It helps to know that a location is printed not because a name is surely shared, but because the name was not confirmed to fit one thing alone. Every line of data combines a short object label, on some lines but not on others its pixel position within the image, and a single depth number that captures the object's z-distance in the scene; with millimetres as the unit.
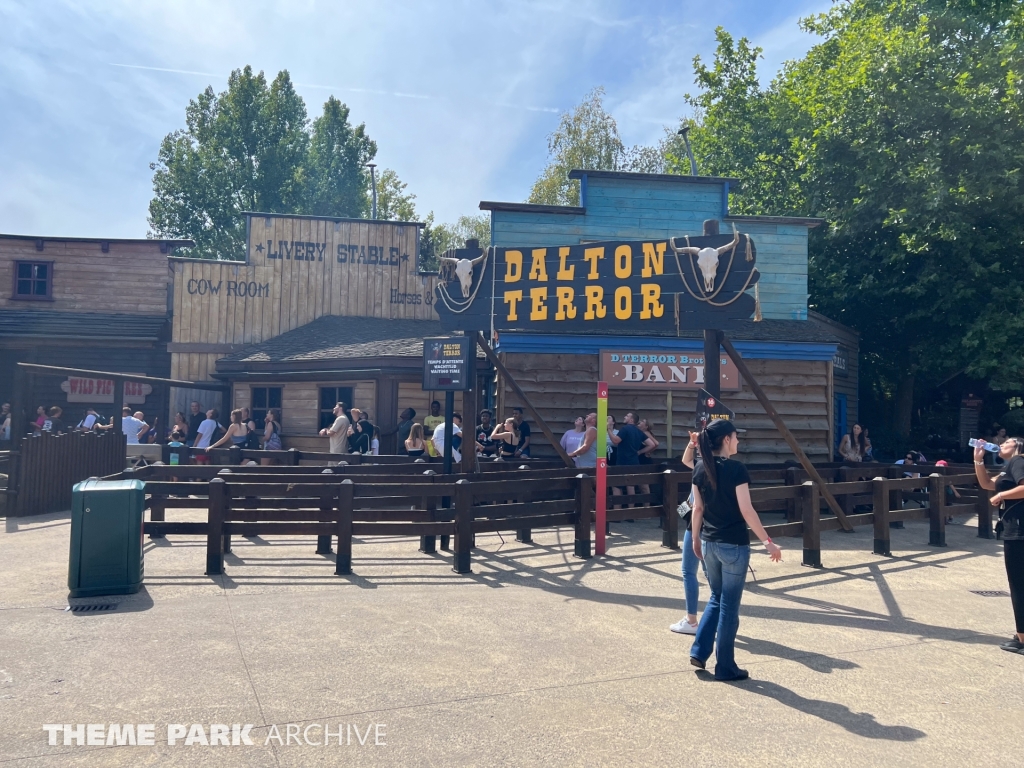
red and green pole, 10133
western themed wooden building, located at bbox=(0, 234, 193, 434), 22922
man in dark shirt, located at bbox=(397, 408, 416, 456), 16344
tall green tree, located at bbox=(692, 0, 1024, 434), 20469
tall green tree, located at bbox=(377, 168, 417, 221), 52222
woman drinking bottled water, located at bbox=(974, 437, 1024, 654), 6477
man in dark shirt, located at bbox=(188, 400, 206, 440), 20667
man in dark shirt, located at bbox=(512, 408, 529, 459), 14672
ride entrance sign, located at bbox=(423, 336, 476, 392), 11391
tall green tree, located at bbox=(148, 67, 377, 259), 45844
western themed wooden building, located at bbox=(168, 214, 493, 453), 18891
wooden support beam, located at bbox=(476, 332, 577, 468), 11892
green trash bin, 7562
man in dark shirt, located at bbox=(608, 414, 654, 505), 13594
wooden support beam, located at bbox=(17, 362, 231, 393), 13086
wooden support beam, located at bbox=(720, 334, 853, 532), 9906
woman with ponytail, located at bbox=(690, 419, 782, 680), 5512
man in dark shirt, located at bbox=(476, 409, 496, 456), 14798
